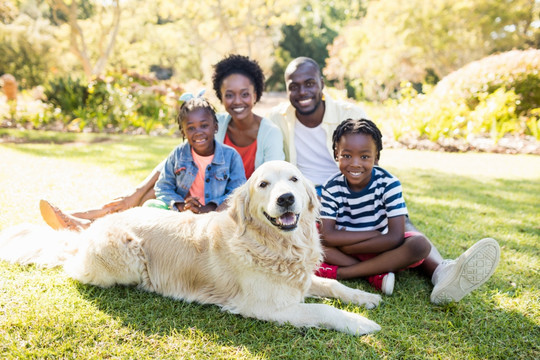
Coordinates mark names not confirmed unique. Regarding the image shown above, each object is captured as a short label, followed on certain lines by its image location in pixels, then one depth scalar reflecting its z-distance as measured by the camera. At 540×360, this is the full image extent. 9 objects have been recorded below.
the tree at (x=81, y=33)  20.33
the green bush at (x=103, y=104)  11.79
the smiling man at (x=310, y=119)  4.30
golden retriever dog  2.52
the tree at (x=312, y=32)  33.81
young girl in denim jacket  3.72
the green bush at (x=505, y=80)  11.11
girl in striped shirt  3.03
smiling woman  4.23
